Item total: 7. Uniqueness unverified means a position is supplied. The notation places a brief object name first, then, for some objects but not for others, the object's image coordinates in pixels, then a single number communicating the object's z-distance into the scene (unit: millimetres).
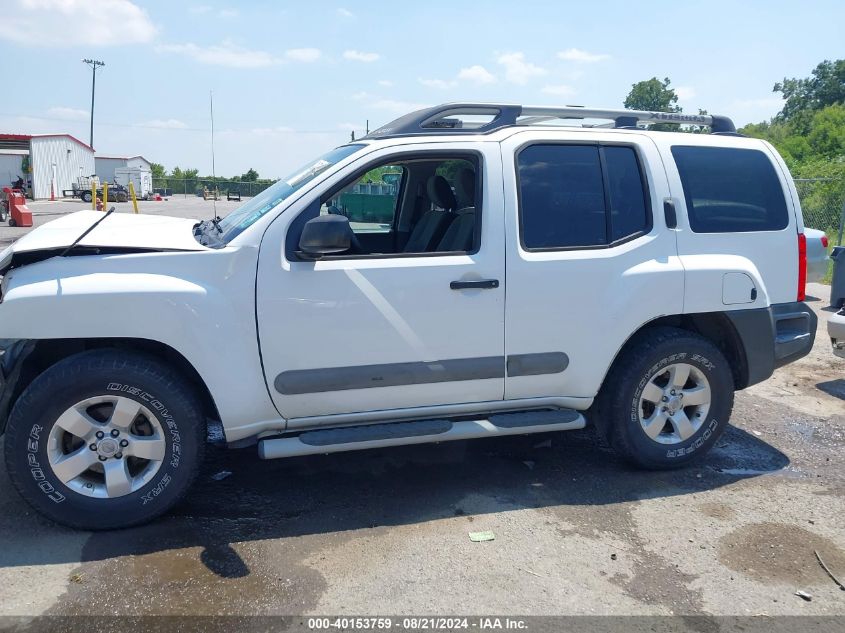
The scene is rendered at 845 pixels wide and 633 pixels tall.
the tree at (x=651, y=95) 66750
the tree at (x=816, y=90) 54531
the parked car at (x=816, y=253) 7348
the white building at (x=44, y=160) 46625
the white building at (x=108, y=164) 62031
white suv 3535
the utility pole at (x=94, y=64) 65800
